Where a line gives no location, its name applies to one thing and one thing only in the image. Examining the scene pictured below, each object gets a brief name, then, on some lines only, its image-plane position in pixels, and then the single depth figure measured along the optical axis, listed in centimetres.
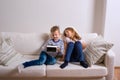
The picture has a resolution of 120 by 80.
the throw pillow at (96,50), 281
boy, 285
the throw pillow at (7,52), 279
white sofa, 270
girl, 285
